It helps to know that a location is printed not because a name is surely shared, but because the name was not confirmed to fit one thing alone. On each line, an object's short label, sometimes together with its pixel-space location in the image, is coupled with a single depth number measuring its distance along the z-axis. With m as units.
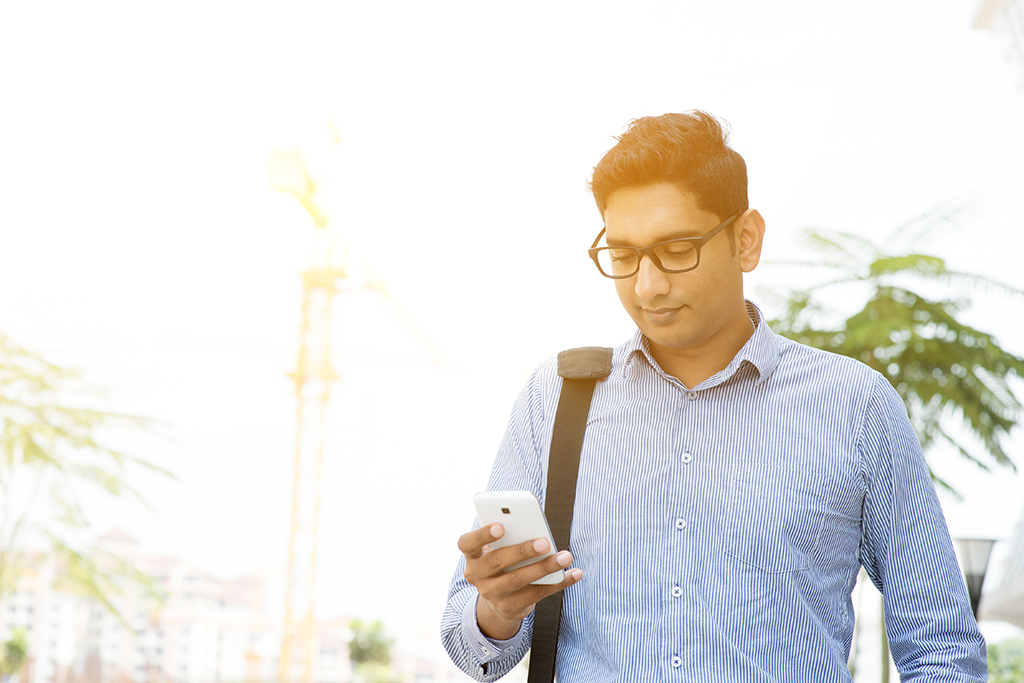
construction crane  28.64
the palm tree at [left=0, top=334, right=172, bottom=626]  11.88
